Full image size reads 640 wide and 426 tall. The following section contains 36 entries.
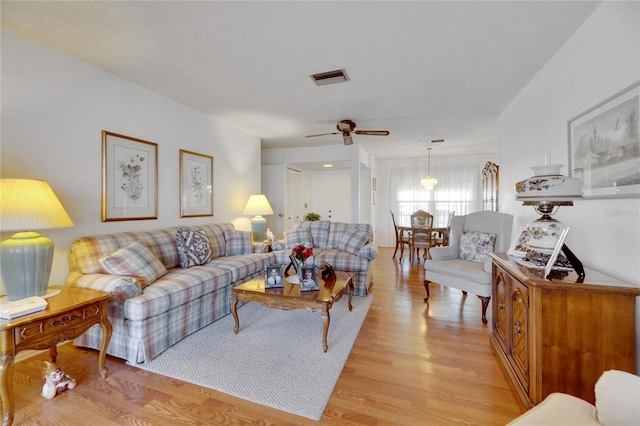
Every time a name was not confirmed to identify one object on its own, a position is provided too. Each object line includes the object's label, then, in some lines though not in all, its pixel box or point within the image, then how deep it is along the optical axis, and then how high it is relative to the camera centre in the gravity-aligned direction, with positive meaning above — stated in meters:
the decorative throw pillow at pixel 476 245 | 2.98 -0.37
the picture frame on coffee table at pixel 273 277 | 2.43 -0.60
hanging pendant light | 6.09 +0.70
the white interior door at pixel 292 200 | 6.06 +0.29
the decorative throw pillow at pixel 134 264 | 2.15 -0.44
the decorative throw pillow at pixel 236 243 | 3.58 -0.43
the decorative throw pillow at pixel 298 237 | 4.07 -0.39
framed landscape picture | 1.42 +0.41
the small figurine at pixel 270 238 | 4.33 -0.43
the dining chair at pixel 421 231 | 5.09 -0.36
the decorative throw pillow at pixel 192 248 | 2.90 -0.41
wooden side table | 1.41 -0.68
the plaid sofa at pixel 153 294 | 1.99 -0.69
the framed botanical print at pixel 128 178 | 2.65 +0.36
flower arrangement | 2.50 -0.39
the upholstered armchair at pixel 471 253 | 2.65 -0.47
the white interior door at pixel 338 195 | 7.26 +0.47
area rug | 1.68 -1.13
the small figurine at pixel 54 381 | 1.64 -1.09
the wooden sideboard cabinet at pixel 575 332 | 1.30 -0.60
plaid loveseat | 3.43 -0.48
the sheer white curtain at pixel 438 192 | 6.62 +0.54
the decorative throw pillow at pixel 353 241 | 3.66 -0.40
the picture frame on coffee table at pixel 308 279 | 2.37 -0.60
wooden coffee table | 2.15 -0.71
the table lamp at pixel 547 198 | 1.55 +0.09
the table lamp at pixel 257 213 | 4.36 -0.02
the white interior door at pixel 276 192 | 5.82 +0.44
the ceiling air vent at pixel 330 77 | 2.59 +1.36
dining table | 5.12 -0.42
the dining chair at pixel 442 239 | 5.20 -0.54
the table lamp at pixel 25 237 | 1.65 -0.18
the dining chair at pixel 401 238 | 5.46 -0.53
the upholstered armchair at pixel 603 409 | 0.86 -0.67
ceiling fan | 3.74 +1.19
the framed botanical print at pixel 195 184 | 3.53 +0.38
